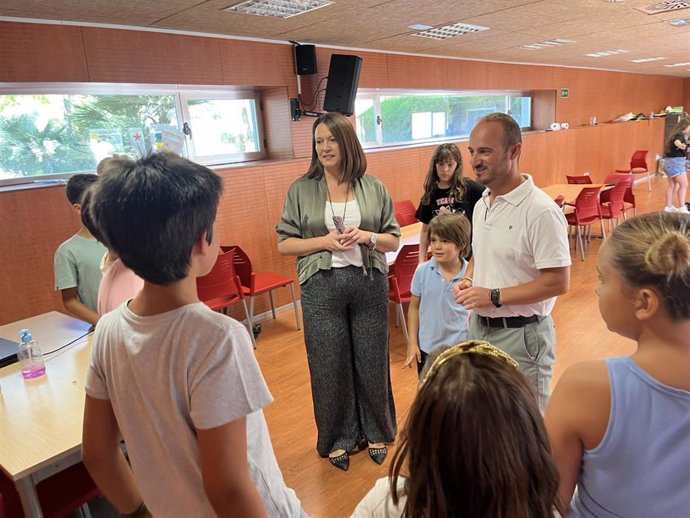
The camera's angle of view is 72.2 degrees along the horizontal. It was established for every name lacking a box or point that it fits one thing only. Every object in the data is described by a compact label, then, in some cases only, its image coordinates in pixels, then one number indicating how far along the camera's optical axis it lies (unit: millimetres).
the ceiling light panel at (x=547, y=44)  6300
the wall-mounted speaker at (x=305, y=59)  4818
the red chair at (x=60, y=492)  1707
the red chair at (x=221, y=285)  3766
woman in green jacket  2240
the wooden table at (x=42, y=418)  1459
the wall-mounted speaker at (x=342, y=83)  4629
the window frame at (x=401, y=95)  6039
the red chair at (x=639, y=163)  10984
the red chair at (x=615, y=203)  6473
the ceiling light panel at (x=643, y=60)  9341
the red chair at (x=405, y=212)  5520
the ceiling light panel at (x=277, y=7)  3512
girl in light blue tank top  858
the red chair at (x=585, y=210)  6172
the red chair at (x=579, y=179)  7884
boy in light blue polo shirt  2342
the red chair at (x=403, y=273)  3738
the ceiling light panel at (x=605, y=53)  7741
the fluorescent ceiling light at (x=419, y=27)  4574
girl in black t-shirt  3172
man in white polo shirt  1616
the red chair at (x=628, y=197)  6810
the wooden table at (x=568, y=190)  6535
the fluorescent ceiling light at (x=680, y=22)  5461
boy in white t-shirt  834
